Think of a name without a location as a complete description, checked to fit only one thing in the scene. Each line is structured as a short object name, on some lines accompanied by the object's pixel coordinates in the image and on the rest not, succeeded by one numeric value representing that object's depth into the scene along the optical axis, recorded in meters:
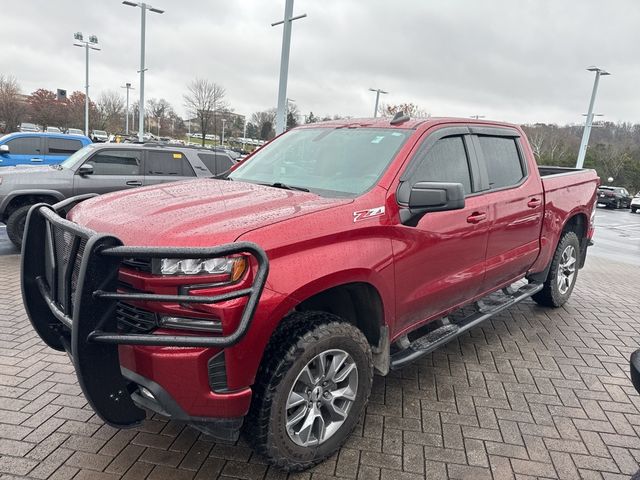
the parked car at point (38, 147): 11.77
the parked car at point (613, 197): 32.28
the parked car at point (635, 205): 30.69
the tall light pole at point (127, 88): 54.62
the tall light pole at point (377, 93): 37.27
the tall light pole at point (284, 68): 11.19
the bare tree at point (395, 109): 43.74
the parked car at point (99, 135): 39.38
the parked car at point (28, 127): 37.29
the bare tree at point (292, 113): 46.12
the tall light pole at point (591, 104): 25.70
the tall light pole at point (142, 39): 19.21
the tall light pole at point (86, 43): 29.64
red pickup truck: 2.15
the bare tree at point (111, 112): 54.21
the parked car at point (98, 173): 7.06
